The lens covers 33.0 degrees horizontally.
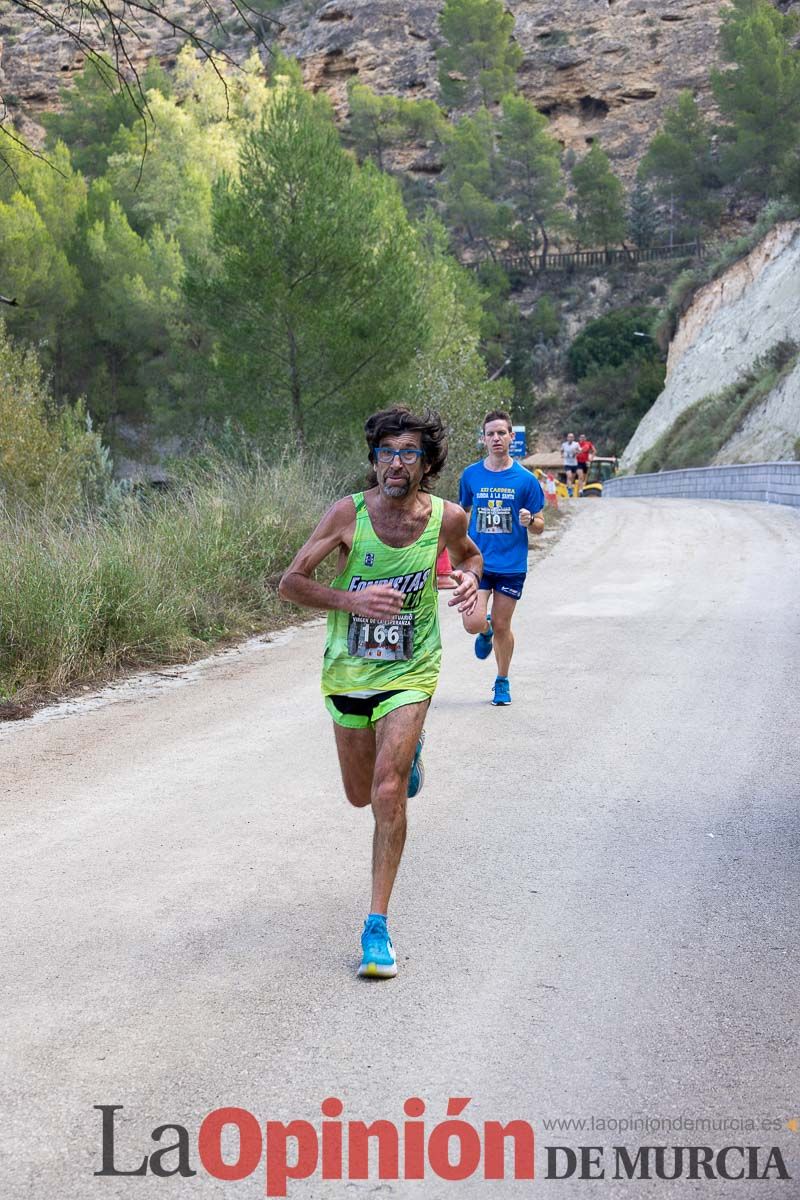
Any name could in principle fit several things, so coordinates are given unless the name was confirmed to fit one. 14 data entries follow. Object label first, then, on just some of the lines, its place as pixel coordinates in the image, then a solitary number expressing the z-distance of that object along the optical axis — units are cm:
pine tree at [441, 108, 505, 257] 8019
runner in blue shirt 930
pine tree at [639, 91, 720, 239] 7575
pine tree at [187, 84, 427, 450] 2814
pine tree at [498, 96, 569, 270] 8056
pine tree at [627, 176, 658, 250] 8019
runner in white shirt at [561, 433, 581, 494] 4535
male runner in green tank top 455
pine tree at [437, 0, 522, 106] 9319
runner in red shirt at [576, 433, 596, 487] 4519
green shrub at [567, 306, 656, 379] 7319
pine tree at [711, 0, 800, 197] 6700
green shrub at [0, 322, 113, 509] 2245
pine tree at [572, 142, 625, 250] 7974
